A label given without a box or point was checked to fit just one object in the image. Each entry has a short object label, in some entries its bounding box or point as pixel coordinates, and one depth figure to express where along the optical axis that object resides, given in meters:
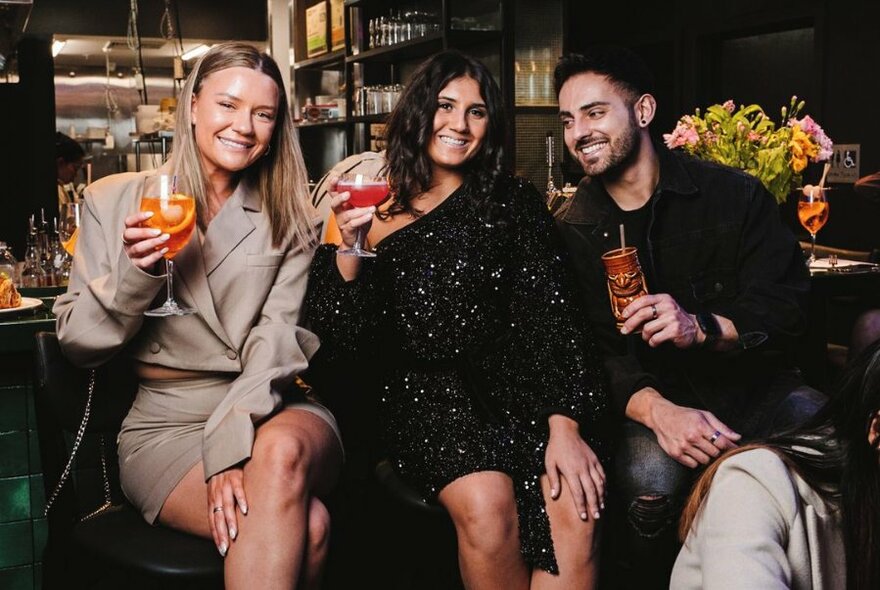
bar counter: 2.57
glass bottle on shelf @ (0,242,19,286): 3.14
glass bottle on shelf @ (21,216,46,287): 3.61
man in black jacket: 2.32
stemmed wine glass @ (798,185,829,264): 3.73
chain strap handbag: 2.17
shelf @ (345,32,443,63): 6.12
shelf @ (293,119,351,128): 7.74
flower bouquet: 3.38
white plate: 2.51
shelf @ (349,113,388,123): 6.92
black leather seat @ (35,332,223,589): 1.98
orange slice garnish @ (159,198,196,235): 2.09
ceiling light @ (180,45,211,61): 8.53
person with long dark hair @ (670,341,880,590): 1.33
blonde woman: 2.01
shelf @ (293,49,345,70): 7.94
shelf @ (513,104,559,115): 5.75
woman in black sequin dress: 2.20
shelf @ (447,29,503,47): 5.66
